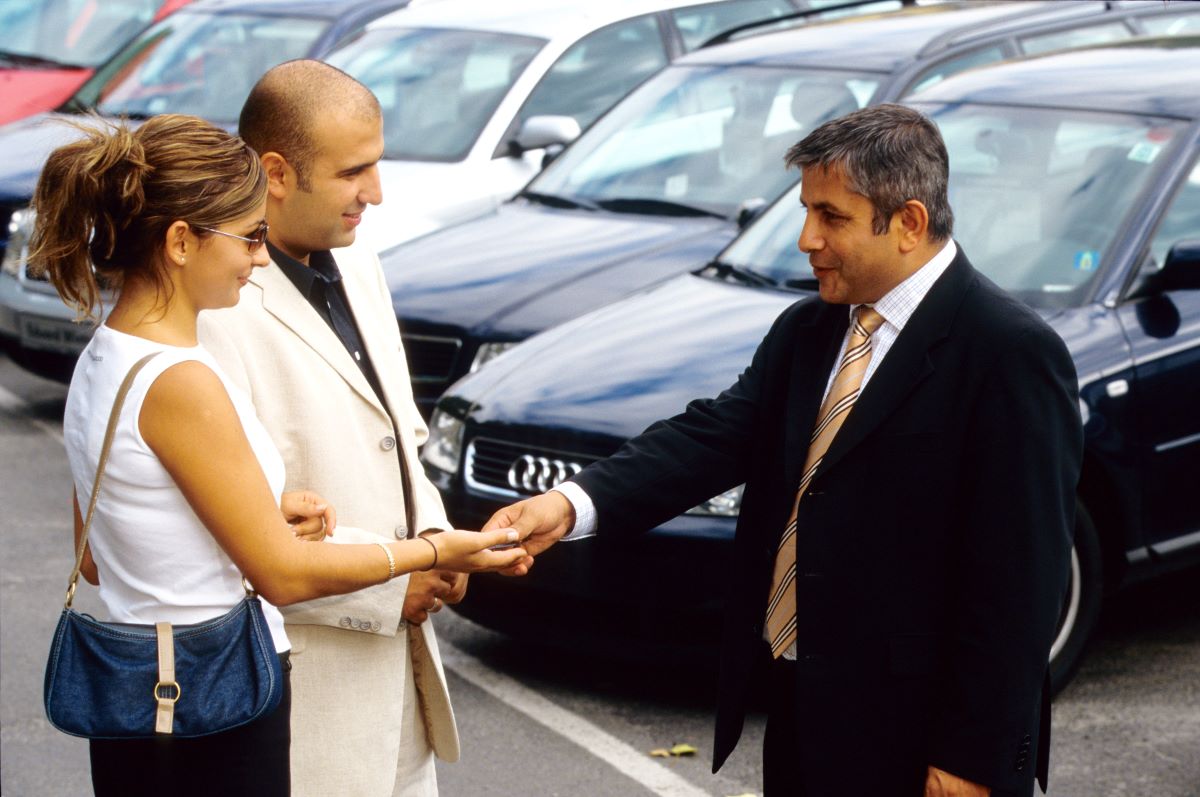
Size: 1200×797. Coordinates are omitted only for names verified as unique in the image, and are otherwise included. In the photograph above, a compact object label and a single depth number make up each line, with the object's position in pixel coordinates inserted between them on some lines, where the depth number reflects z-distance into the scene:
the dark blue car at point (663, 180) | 6.89
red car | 12.14
